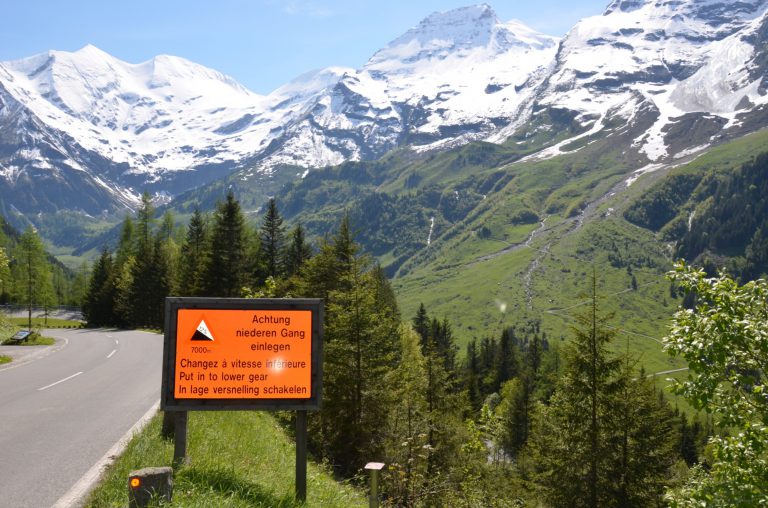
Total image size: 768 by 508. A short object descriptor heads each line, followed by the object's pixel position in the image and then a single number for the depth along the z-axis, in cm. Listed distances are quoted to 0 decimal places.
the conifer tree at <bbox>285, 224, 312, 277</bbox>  5612
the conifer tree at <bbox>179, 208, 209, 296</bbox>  4938
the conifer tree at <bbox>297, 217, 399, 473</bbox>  2397
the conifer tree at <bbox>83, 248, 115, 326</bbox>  7969
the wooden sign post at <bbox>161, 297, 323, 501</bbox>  878
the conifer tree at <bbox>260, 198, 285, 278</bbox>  5544
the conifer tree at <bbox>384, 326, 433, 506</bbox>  1823
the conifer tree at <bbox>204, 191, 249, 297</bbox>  4853
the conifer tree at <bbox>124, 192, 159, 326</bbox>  6888
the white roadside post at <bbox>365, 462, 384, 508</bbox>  894
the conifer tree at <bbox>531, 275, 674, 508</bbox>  2488
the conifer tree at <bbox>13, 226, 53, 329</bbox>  8344
